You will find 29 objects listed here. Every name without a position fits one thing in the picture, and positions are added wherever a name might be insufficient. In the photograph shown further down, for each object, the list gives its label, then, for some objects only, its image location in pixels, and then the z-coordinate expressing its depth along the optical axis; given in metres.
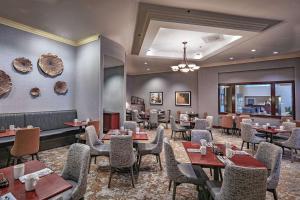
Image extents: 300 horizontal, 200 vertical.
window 7.43
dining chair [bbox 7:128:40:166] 3.43
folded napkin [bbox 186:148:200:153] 2.65
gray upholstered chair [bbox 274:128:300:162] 4.15
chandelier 6.31
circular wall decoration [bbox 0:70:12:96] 4.52
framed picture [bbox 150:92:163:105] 11.40
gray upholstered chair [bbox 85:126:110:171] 3.53
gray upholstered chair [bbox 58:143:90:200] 1.83
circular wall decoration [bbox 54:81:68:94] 5.80
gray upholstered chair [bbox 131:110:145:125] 8.89
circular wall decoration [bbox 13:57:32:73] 4.81
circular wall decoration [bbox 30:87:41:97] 5.20
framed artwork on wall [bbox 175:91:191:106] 10.33
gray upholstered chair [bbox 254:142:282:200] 2.17
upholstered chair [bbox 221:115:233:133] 7.23
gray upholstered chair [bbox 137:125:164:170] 3.61
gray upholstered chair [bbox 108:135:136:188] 2.86
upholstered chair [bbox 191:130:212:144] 3.46
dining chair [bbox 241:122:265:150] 4.74
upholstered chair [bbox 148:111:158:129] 8.46
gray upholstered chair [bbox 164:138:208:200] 2.33
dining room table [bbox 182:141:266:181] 2.16
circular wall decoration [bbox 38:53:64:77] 5.39
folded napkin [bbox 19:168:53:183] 1.67
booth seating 4.55
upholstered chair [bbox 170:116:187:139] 6.32
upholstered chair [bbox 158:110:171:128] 10.72
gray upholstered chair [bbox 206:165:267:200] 1.57
